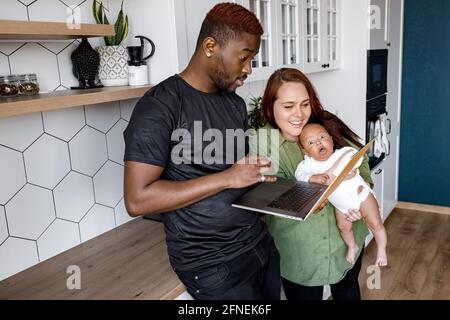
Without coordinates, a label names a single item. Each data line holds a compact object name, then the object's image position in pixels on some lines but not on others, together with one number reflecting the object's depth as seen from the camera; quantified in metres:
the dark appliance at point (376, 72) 2.96
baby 1.47
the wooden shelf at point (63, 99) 1.06
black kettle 1.51
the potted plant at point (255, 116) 2.20
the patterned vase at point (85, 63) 1.48
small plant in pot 1.53
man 1.00
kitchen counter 1.26
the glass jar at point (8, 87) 1.25
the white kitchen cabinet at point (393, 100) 3.39
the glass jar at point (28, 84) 1.31
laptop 1.14
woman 1.45
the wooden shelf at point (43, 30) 1.06
